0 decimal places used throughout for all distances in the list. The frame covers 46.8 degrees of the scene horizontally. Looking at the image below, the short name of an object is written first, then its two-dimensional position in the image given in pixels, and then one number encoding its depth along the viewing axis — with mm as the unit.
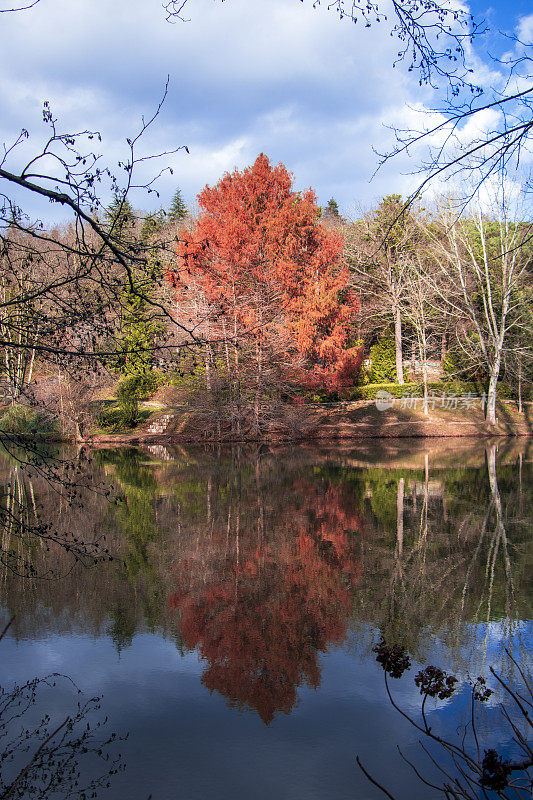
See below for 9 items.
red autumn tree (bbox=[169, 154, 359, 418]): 24234
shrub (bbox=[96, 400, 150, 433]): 27266
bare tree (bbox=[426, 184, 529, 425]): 26672
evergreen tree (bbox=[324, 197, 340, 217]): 60594
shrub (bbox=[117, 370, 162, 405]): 27156
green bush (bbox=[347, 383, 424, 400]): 30484
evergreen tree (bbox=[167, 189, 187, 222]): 53997
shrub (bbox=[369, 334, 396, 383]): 33000
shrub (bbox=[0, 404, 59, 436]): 23109
